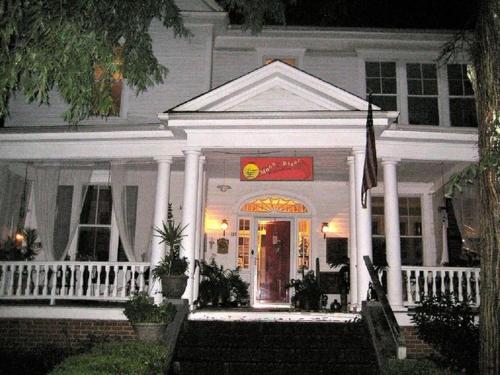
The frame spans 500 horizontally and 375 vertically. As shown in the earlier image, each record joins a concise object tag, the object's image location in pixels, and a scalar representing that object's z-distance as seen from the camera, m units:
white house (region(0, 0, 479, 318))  8.97
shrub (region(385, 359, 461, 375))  5.90
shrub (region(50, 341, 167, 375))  4.84
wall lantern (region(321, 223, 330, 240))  12.05
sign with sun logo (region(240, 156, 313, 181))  8.82
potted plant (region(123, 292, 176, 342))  7.00
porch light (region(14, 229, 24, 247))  11.40
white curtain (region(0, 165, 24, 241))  10.97
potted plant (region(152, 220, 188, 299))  8.07
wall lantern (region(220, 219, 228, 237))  11.98
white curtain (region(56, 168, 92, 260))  10.28
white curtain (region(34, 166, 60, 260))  10.38
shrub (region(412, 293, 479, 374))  5.60
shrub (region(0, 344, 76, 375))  7.44
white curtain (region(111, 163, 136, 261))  10.16
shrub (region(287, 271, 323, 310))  9.64
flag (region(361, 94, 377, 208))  7.76
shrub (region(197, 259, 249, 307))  10.18
